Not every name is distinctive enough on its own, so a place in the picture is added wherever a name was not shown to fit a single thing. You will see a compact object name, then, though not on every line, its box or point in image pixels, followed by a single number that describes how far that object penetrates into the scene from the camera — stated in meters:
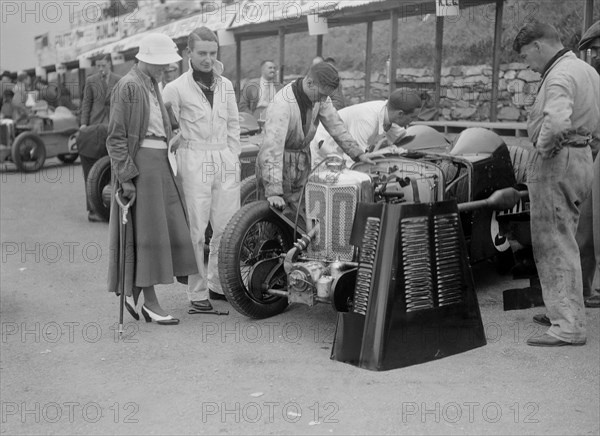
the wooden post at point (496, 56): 11.59
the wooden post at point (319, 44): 15.02
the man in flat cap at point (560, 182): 5.14
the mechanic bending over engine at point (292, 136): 5.78
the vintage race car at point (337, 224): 5.32
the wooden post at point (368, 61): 14.29
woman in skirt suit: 5.54
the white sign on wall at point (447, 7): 10.37
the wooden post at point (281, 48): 15.58
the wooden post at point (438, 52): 12.55
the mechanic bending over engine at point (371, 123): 6.77
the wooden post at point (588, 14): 9.59
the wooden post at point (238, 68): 17.89
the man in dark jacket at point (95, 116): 10.52
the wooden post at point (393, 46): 12.48
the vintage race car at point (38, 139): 15.47
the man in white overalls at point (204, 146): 5.94
